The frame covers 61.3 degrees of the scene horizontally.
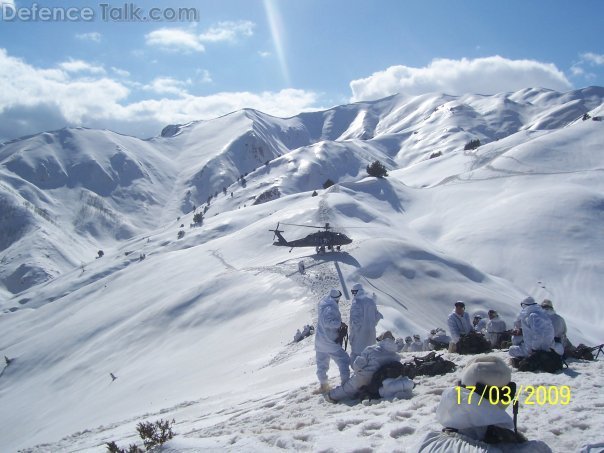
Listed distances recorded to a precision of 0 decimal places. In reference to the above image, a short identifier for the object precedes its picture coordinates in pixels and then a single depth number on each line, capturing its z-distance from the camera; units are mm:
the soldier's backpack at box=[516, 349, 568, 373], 8781
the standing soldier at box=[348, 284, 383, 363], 10383
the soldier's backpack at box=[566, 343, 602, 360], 10597
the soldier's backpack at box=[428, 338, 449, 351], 14175
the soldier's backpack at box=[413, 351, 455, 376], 9484
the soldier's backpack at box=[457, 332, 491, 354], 11359
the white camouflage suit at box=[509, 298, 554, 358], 9086
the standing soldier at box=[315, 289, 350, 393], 9891
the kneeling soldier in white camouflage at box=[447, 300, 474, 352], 12055
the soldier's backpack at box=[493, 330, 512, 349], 12562
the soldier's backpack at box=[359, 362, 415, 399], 8680
